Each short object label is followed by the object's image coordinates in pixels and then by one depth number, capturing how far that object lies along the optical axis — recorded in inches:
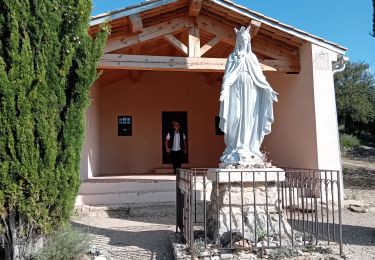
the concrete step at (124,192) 337.1
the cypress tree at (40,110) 179.8
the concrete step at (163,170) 494.2
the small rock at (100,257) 193.2
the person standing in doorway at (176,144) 460.4
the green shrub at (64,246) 180.5
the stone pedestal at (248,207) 197.9
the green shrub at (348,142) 974.6
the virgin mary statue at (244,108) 212.1
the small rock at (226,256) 183.8
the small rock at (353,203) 349.7
